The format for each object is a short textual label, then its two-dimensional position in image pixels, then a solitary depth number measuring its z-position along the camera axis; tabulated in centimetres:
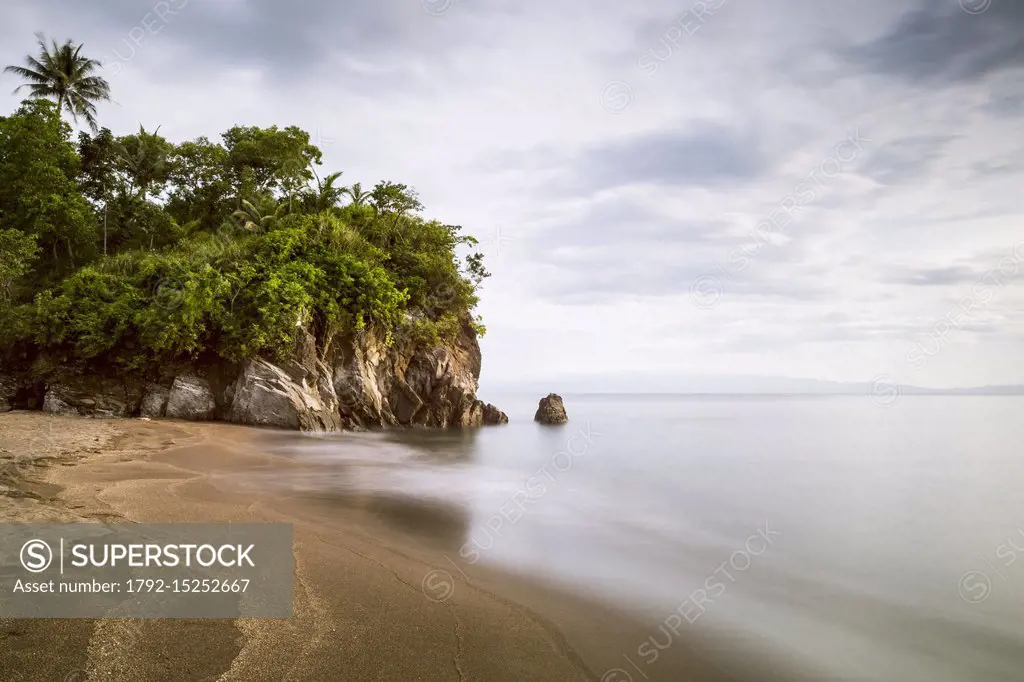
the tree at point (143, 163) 3572
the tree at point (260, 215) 2837
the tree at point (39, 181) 2941
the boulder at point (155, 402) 2052
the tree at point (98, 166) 3506
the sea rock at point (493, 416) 3488
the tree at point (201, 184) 3519
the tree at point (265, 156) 3481
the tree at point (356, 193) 3123
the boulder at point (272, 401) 2111
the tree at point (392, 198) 3142
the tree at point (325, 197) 3081
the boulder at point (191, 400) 2074
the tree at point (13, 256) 2364
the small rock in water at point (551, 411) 4069
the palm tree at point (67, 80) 3481
